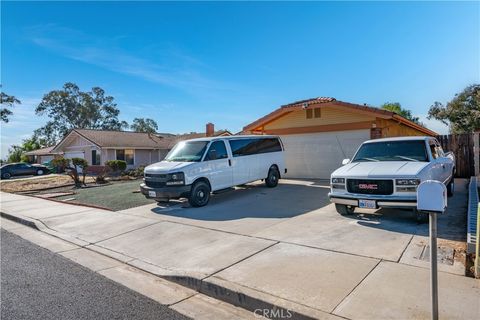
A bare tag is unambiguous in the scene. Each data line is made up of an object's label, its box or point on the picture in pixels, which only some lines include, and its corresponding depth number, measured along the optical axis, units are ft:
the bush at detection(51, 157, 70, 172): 64.55
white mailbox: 9.29
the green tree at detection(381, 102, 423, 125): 170.71
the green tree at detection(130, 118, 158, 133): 211.82
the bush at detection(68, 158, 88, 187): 59.93
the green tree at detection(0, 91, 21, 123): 125.08
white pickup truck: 19.99
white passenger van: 30.14
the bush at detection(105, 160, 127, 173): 72.02
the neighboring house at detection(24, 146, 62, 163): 123.52
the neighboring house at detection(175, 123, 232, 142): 83.90
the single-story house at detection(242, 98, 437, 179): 43.24
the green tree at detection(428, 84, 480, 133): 95.96
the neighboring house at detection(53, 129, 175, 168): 94.12
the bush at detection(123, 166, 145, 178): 74.03
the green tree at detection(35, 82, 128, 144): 164.35
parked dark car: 99.91
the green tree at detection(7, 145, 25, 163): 152.44
